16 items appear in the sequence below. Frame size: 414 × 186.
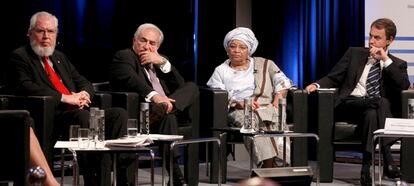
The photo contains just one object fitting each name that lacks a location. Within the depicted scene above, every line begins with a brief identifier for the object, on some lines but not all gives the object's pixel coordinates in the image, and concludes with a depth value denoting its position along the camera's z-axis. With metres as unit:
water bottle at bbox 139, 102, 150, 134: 8.65
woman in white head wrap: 11.21
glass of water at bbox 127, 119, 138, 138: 8.01
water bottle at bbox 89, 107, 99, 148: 7.59
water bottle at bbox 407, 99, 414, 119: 9.96
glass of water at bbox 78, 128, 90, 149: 7.46
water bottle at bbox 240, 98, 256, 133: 9.84
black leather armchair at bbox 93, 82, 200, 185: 10.21
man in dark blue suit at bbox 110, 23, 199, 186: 10.42
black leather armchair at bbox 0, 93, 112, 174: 8.90
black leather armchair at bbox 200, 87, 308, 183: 11.01
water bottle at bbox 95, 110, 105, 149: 7.68
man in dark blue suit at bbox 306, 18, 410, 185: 10.78
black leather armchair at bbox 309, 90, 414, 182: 11.07
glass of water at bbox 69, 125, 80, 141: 7.66
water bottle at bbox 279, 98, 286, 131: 9.79
